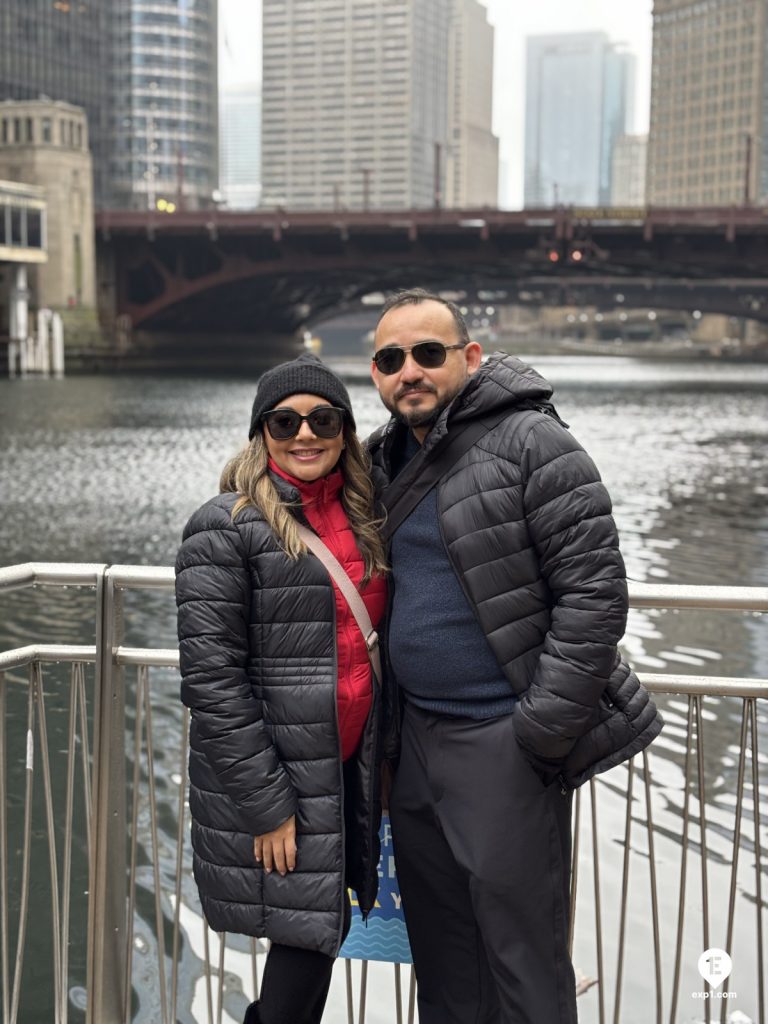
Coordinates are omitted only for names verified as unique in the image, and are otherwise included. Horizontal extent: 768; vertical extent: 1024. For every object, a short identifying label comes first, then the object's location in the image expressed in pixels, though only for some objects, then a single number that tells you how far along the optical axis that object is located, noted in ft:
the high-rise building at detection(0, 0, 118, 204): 352.90
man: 10.43
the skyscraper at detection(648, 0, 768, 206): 570.46
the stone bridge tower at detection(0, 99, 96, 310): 235.20
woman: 10.81
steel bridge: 199.52
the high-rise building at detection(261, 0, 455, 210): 253.03
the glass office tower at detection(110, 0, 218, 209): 413.39
